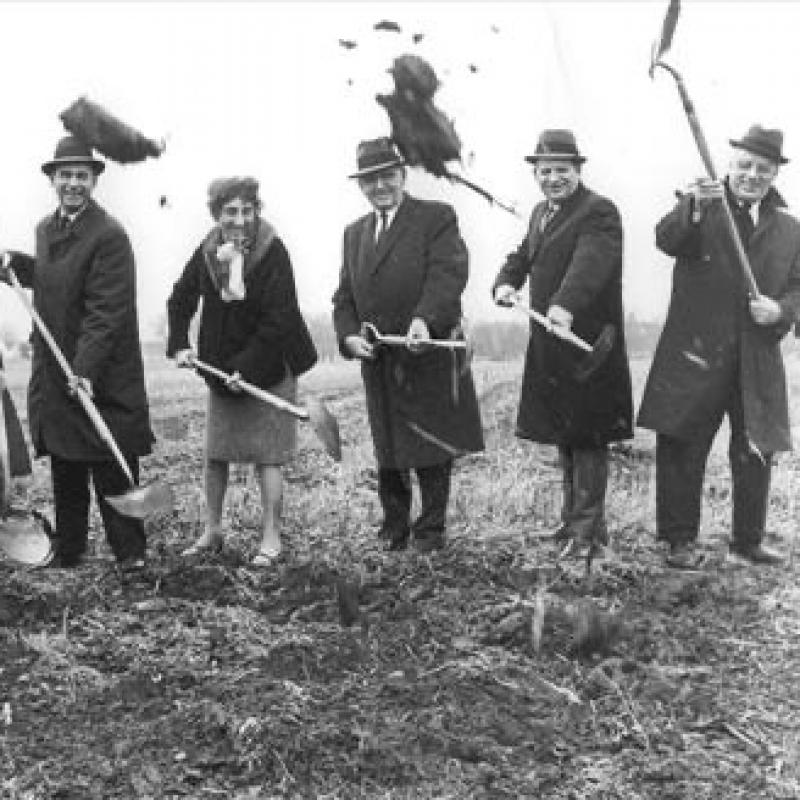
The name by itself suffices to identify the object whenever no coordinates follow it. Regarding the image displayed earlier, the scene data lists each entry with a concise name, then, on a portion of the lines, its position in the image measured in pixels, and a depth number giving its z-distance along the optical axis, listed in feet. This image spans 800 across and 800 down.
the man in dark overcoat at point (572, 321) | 15.52
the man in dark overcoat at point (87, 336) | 14.99
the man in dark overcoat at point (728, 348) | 15.72
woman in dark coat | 15.60
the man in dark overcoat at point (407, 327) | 15.88
